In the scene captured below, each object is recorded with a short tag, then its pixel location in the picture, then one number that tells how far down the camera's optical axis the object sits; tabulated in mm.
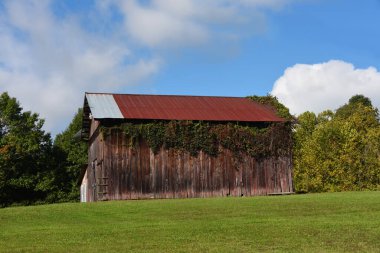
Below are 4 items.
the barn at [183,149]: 34719
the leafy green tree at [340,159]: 57812
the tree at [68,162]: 60500
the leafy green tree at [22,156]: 56469
